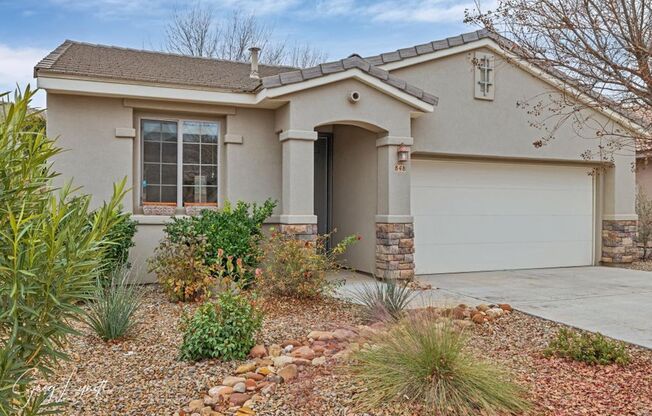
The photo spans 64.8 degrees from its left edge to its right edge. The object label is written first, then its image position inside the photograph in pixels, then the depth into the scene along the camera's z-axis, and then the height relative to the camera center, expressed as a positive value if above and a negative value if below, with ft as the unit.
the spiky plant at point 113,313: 16.65 -3.43
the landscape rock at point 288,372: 13.41 -4.29
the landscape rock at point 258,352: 15.21 -4.23
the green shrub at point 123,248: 24.00 -1.88
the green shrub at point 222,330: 14.80 -3.54
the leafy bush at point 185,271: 22.38 -2.76
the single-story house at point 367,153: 27.32 +3.52
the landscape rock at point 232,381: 13.10 -4.40
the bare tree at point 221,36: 73.67 +25.67
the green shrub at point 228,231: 24.92 -1.07
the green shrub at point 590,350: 14.89 -4.14
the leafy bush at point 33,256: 6.80 -0.64
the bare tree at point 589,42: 13.14 +4.65
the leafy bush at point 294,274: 22.08 -2.77
